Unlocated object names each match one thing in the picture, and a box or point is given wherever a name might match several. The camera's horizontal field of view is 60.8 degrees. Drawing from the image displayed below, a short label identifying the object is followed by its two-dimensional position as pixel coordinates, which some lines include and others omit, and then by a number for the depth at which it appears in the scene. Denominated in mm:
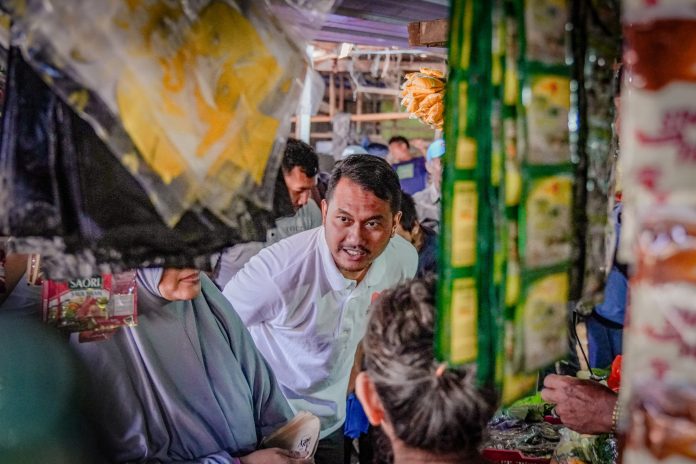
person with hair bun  1454
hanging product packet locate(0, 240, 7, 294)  1708
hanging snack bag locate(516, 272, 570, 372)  1269
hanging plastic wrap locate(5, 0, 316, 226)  1228
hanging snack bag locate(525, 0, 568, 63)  1194
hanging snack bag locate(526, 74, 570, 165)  1222
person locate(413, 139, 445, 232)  4863
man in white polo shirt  2414
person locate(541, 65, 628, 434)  1996
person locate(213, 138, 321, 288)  3354
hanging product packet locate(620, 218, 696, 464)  1071
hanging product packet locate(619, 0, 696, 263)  1054
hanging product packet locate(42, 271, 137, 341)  1619
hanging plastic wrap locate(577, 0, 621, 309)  1370
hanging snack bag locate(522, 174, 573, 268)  1247
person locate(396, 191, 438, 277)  3036
